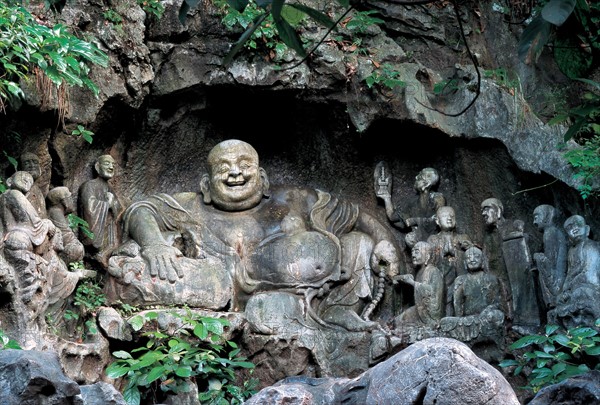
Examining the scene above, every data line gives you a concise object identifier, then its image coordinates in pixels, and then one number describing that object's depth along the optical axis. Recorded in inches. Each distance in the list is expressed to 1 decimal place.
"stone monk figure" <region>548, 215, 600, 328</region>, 354.0
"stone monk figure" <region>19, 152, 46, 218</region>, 369.3
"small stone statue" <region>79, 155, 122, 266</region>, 391.5
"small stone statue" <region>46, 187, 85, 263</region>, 370.9
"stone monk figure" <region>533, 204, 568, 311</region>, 369.7
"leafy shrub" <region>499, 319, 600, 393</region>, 335.6
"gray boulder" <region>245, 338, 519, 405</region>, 217.8
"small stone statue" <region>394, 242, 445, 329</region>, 383.6
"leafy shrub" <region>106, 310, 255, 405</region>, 342.6
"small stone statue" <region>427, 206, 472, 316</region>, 394.6
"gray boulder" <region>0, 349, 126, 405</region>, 229.8
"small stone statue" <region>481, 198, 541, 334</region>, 381.7
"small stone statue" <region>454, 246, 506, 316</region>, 381.7
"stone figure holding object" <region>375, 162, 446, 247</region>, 412.5
